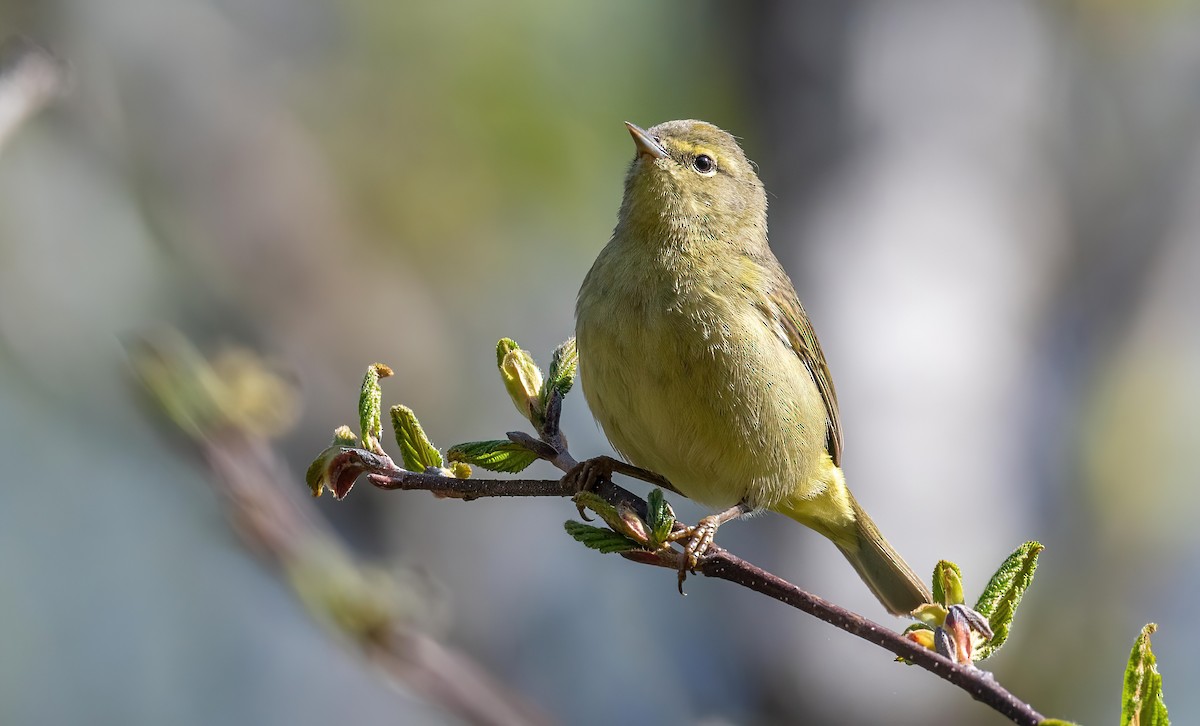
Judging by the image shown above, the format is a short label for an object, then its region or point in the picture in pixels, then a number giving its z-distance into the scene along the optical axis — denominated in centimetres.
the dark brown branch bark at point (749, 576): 328
